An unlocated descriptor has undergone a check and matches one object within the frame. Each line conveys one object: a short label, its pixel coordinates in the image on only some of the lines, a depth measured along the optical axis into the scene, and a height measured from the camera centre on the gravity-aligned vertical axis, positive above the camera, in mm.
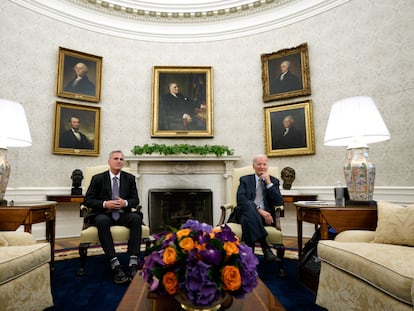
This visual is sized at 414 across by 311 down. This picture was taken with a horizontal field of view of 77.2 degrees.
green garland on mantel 5269 +560
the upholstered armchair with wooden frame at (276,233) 2883 -636
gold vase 1078 -534
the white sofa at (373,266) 1434 -567
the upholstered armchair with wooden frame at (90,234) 2854 -642
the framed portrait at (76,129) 5021 +958
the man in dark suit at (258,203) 2883 -333
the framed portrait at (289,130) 5012 +921
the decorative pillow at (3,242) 2090 -513
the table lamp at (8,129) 2672 +512
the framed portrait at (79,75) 5156 +2086
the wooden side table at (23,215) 2486 -367
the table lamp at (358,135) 2480 +390
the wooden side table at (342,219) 2346 -396
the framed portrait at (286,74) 5141 +2092
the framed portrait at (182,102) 5680 +1664
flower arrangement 1060 -392
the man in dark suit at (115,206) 2791 -339
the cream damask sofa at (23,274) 1688 -684
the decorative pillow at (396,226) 1924 -385
